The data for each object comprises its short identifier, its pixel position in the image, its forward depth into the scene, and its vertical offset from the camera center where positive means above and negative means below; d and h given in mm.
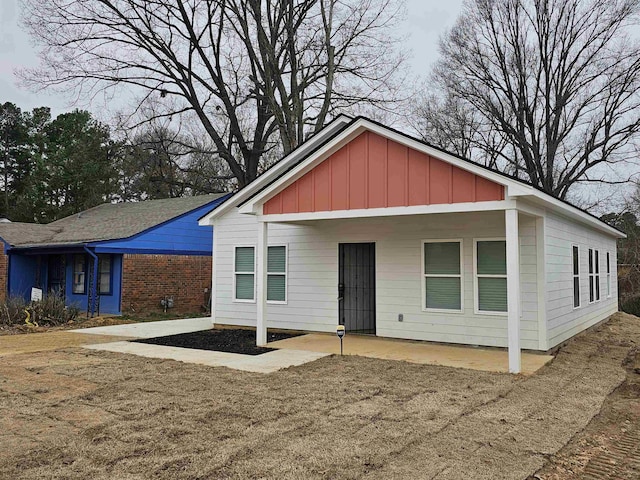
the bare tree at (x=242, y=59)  20391 +8591
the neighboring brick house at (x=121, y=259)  16578 +322
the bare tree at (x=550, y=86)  21953 +8062
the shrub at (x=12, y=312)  13422 -1145
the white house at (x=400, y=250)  8219 +407
